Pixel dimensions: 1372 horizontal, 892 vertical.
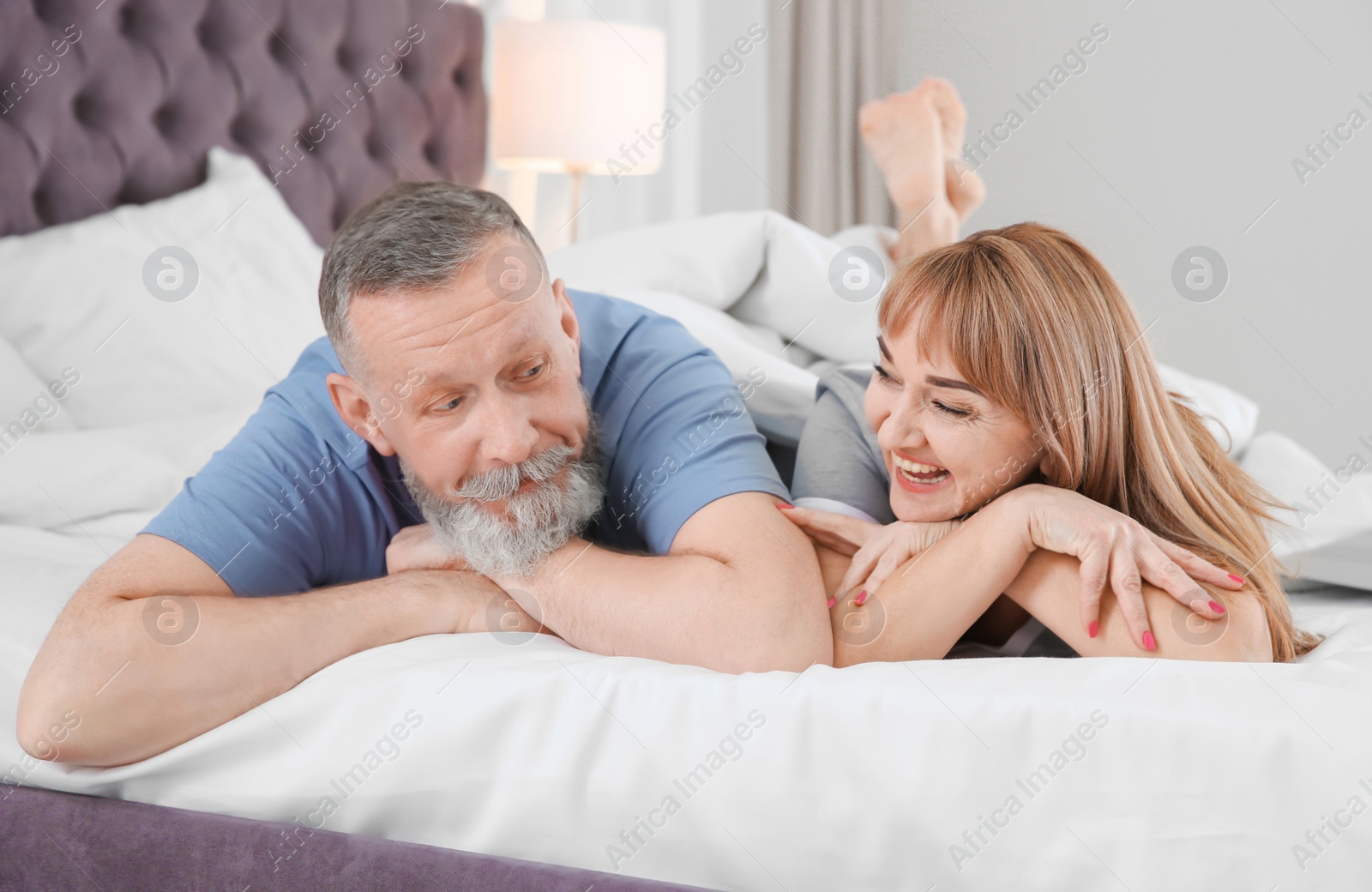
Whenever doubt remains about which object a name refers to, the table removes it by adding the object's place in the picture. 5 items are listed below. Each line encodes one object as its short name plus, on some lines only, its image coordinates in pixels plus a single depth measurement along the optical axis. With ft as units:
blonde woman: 3.07
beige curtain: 11.70
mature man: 3.10
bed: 2.46
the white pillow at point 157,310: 5.67
